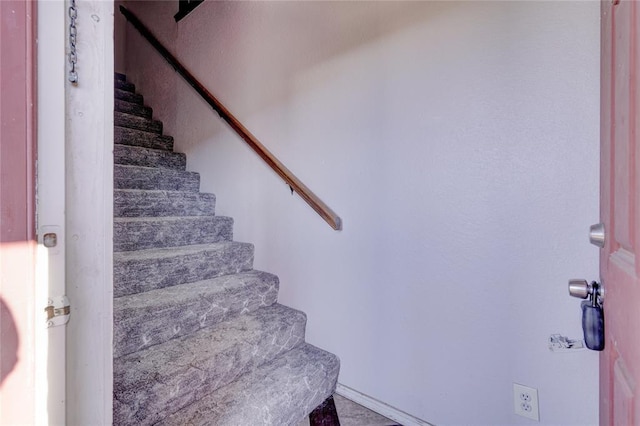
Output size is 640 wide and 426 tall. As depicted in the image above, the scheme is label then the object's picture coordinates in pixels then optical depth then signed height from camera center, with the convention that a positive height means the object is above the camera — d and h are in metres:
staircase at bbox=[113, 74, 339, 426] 1.29 -0.58
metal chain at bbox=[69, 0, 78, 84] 0.48 +0.25
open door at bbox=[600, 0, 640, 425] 0.47 +0.00
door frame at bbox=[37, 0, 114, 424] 0.46 +0.03
